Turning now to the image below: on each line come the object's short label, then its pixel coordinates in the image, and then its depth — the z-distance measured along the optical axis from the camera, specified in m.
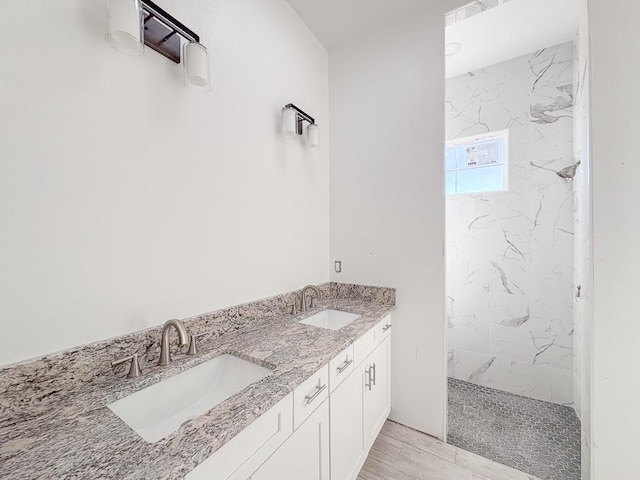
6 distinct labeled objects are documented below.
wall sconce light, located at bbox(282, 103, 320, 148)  1.60
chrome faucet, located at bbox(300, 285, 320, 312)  1.75
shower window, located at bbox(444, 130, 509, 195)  2.36
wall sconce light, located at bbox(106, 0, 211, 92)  0.83
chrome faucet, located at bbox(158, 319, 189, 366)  0.95
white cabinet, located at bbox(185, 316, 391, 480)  0.73
